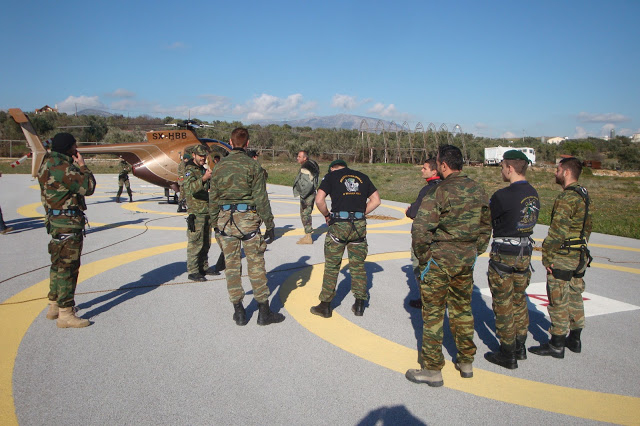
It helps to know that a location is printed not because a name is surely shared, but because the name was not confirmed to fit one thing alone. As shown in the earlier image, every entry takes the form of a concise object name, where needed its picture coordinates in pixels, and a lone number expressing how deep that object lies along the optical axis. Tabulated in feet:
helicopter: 48.73
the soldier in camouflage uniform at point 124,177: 53.47
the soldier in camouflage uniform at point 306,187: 30.16
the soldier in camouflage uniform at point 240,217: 15.56
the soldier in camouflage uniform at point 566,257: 13.66
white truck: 172.43
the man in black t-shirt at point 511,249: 12.85
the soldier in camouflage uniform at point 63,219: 15.11
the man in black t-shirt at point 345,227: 16.43
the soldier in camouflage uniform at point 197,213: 21.24
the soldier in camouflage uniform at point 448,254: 11.59
